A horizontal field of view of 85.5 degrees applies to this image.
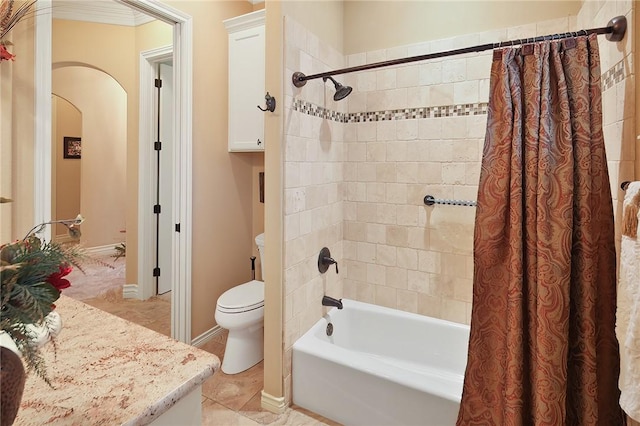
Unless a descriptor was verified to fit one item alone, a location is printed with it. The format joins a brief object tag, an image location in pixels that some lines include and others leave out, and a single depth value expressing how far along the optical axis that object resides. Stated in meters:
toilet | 2.32
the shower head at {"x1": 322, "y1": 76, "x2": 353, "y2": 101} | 2.10
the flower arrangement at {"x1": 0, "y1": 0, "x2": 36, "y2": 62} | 1.43
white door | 3.23
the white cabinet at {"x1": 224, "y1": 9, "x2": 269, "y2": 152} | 2.62
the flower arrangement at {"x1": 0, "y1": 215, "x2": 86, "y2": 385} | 0.54
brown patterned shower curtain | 1.26
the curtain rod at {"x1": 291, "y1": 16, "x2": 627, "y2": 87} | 1.29
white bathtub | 1.64
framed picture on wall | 3.79
